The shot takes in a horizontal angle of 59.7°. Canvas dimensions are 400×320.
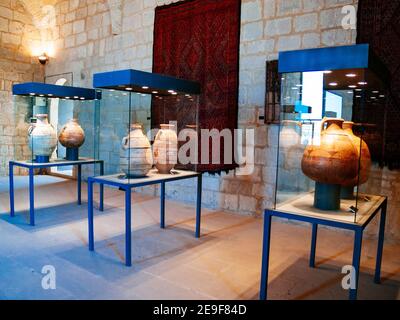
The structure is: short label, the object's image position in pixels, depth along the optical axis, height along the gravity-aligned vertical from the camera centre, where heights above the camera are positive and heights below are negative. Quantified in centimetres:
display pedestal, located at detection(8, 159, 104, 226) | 387 -51
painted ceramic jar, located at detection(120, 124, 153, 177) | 316 -28
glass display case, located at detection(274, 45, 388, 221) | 203 +2
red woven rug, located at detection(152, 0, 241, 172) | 448 +97
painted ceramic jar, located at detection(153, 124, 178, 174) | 350 -25
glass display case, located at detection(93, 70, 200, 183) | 315 +1
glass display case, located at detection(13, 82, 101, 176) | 424 -1
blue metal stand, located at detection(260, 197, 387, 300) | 193 -63
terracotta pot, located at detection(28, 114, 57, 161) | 423 -19
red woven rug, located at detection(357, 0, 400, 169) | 339 +82
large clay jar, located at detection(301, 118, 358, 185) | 216 -18
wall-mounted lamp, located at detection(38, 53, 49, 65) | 754 +139
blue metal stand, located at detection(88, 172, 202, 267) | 286 -53
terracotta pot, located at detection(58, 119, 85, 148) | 457 -16
